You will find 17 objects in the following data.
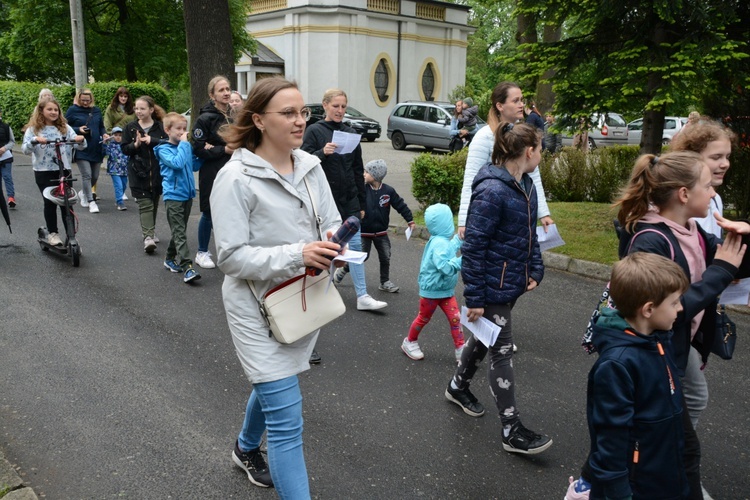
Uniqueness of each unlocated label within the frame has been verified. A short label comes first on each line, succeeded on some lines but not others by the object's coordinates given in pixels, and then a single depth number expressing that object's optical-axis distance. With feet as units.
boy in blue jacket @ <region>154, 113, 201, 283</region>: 26.37
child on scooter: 29.96
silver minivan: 87.56
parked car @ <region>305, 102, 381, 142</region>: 98.73
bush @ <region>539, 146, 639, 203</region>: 41.93
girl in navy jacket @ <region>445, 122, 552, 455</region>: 13.44
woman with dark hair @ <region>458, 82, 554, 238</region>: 17.25
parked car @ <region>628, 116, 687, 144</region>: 99.92
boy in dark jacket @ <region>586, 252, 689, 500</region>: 8.93
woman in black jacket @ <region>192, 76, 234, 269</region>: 25.64
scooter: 28.71
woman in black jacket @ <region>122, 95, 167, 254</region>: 28.91
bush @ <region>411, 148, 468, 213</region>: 38.01
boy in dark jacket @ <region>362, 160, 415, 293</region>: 23.76
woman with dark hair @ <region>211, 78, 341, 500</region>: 10.14
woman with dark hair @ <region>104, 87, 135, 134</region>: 38.60
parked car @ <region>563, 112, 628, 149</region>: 103.55
